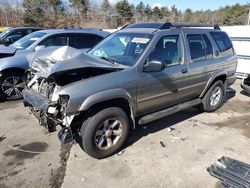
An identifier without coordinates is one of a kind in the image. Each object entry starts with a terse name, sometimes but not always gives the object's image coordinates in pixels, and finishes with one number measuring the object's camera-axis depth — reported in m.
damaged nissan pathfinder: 2.64
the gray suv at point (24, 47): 4.88
